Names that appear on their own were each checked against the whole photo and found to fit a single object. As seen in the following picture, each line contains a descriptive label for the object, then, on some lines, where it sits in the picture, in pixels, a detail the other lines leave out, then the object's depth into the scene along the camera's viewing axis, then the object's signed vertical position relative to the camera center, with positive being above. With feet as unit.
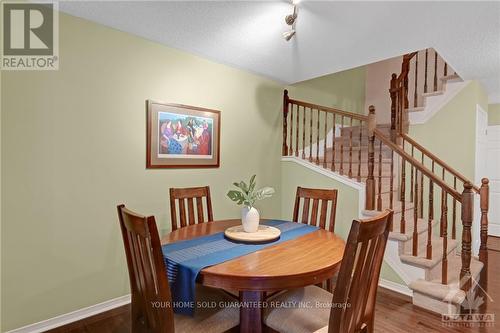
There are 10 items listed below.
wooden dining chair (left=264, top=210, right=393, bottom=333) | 3.48 -1.78
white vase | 6.03 -1.23
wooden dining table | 4.05 -1.62
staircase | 7.49 -1.48
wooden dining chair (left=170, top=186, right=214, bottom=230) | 7.39 -1.16
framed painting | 8.41 +0.83
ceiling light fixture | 6.96 +3.71
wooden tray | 5.56 -1.52
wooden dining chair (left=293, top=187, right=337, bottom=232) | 7.39 -1.11
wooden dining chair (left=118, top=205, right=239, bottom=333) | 3.71 -1.90
